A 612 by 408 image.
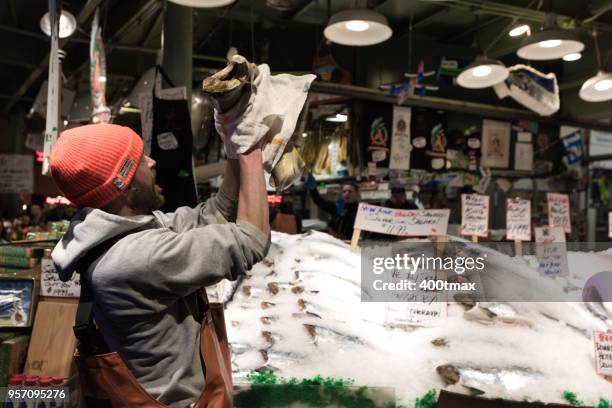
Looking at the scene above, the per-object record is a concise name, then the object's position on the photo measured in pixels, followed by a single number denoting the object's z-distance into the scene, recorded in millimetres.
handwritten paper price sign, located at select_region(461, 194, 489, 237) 3570
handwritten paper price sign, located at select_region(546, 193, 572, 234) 4152
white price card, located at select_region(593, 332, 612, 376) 2225
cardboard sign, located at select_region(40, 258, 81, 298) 2471
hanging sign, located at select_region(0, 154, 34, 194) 7734
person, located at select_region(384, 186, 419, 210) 5648
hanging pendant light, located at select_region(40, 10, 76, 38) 4559
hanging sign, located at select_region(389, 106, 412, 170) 7508
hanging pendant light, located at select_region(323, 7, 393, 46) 3928
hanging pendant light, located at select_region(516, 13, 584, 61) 4215
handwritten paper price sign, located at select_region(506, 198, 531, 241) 3686
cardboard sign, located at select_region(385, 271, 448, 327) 2326
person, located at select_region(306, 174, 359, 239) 5562
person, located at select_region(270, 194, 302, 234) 5500
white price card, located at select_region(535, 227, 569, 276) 2500
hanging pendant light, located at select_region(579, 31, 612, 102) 4961
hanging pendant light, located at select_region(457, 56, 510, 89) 5074
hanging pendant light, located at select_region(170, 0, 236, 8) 3273
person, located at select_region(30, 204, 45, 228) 7201
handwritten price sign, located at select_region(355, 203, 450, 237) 2789
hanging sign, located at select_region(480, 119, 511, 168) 8211
